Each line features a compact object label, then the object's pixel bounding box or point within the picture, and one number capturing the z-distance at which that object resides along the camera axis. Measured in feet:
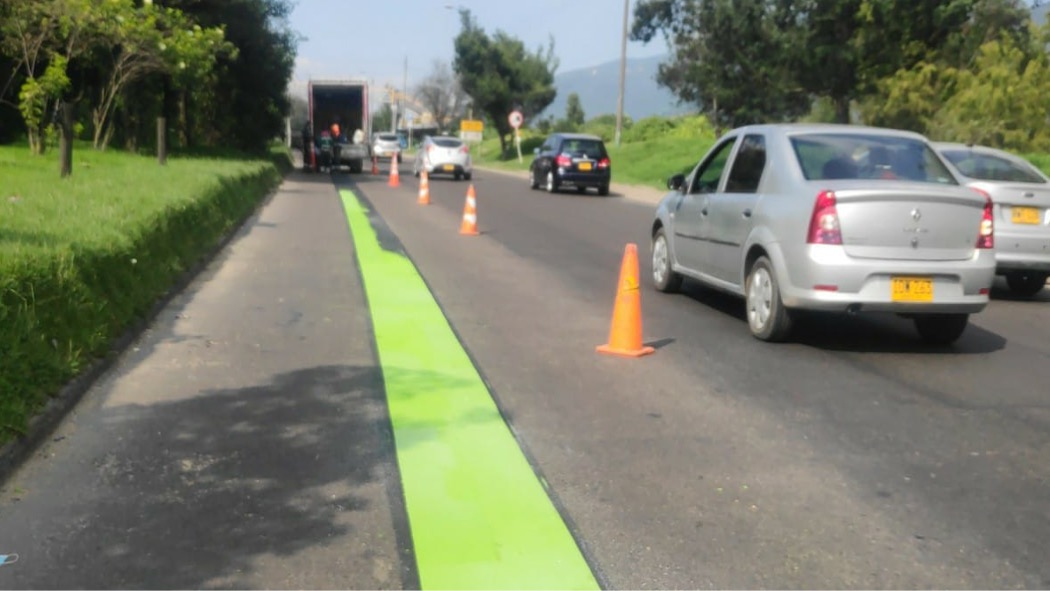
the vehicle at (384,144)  203.92
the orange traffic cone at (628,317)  27.17
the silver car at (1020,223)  38.27
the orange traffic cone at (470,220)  58.44
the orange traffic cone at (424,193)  82.58
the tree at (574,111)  299.58
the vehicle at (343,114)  134.31
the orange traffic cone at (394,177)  109.40
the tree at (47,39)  73.31
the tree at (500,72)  213.46
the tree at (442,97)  355.36
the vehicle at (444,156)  125.70
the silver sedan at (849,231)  26.86
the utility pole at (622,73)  138.00
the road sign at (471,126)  220.23
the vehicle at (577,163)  101.71
